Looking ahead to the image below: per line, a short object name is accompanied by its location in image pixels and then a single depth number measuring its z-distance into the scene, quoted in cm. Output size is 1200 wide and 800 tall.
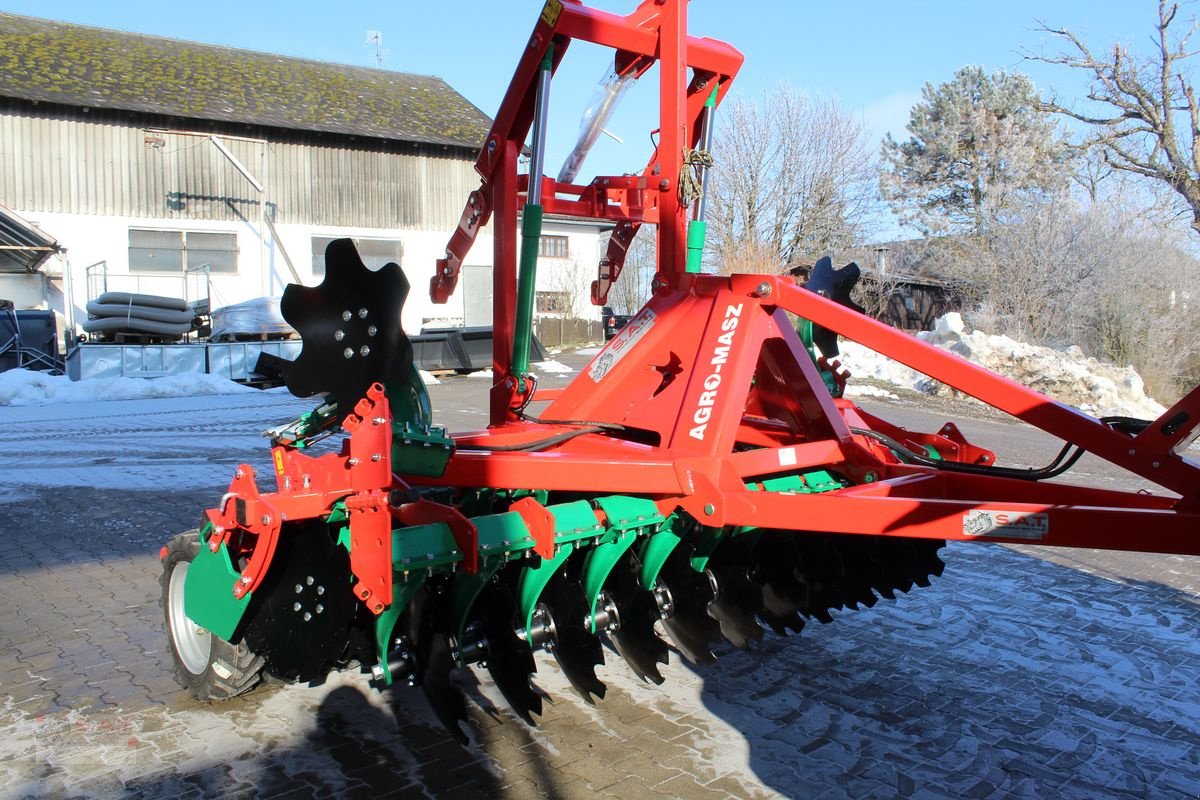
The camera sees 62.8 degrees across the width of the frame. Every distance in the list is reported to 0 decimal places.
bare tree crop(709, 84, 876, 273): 2564
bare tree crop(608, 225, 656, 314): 2938
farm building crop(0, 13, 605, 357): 2005
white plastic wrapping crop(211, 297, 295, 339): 1692
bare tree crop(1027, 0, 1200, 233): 1912
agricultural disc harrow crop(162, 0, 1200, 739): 292
